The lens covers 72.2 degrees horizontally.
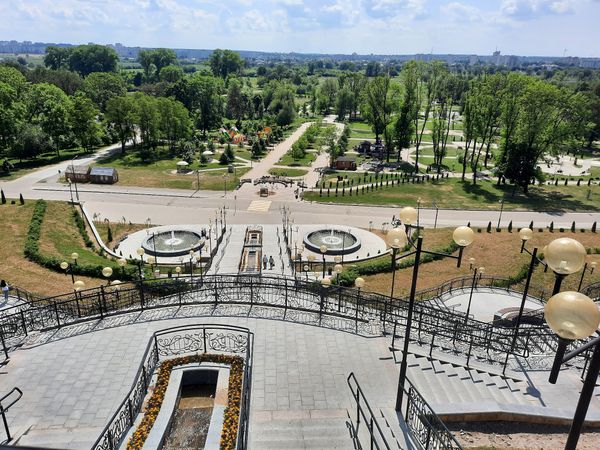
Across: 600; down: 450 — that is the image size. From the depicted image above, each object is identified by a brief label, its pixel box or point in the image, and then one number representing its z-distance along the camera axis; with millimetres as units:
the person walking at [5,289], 22281
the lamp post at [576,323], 5312
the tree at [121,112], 62219
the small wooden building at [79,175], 49938
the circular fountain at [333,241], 33000
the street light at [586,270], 24050
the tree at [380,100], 66188
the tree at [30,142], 57344
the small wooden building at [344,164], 61469
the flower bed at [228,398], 10102
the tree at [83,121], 61812
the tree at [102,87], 87250
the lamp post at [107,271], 18562
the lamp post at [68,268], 21848
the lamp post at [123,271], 25962
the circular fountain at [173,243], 31547
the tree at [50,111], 61156
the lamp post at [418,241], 10141
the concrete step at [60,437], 10156
